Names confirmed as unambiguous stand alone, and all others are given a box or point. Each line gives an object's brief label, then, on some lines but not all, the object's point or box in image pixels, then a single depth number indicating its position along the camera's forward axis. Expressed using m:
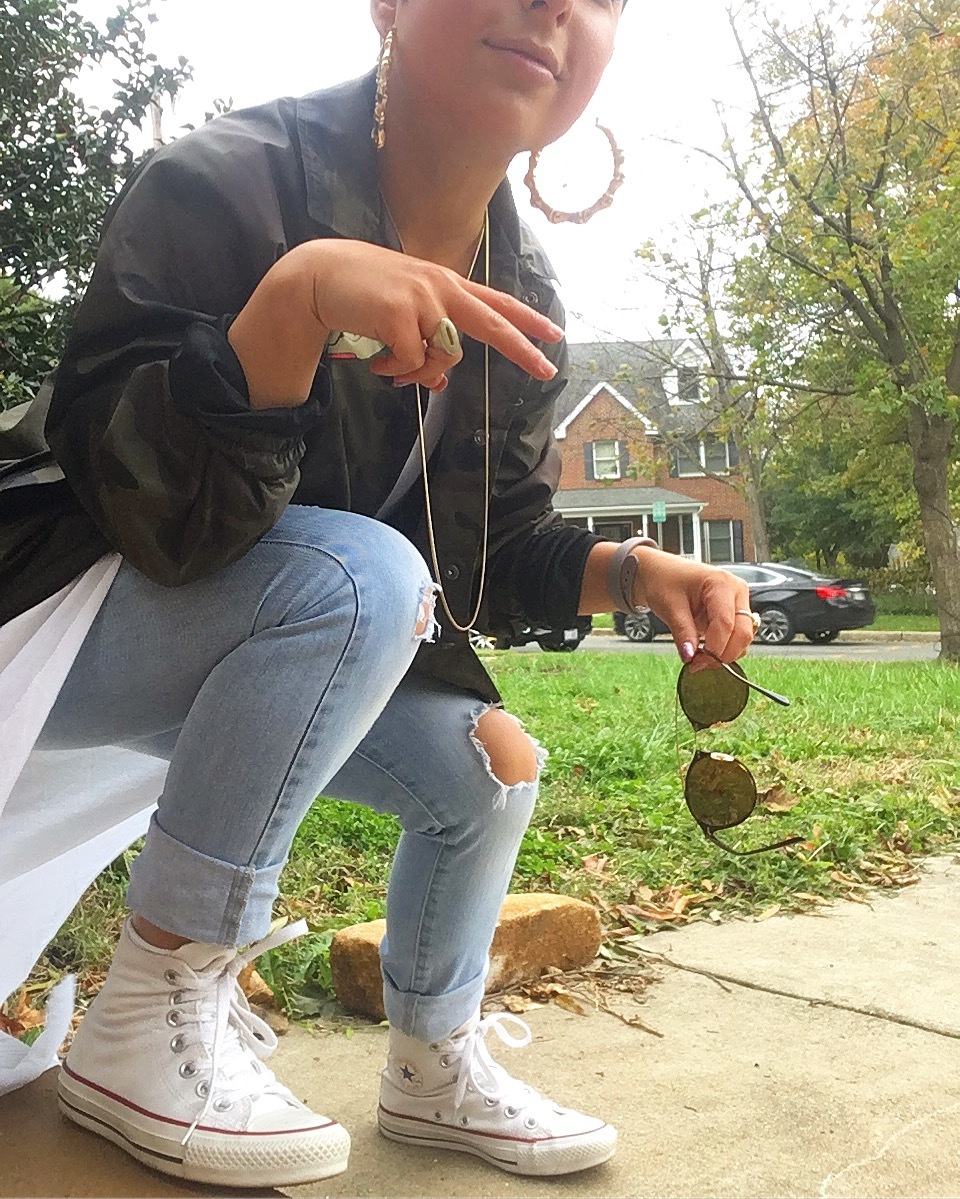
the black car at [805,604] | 15.18
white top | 1.11
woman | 1.08
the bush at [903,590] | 21.16
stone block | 1.94
